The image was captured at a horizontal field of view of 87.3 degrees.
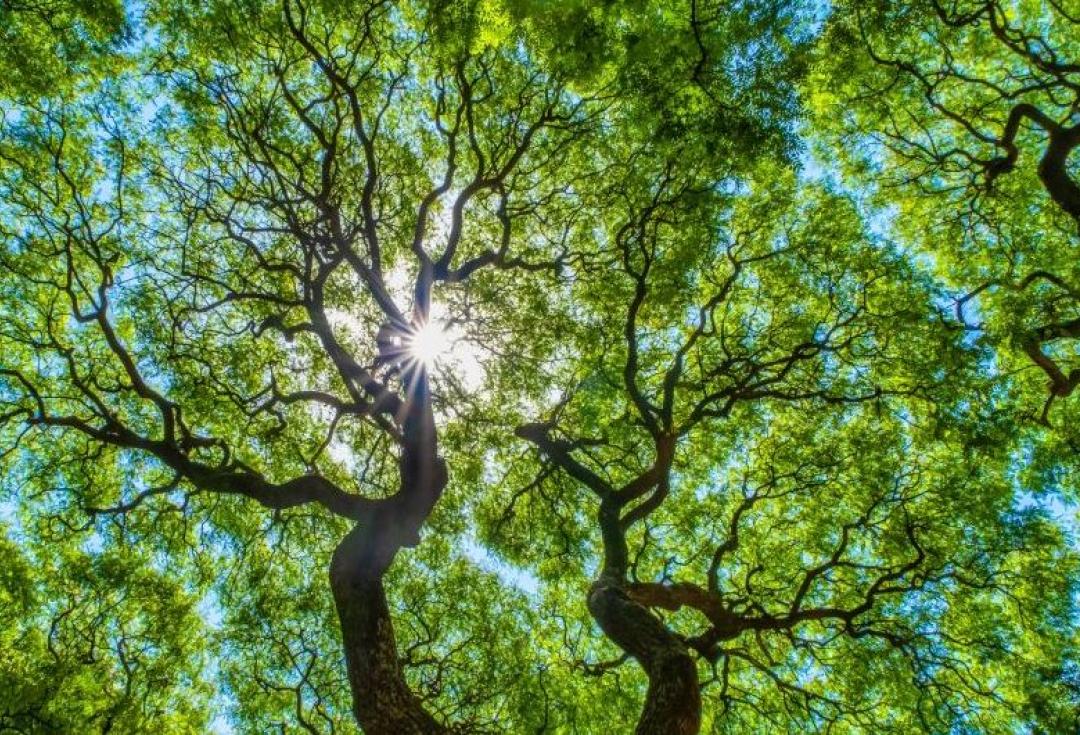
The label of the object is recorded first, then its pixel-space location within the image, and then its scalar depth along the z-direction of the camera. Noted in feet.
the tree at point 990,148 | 27.50
